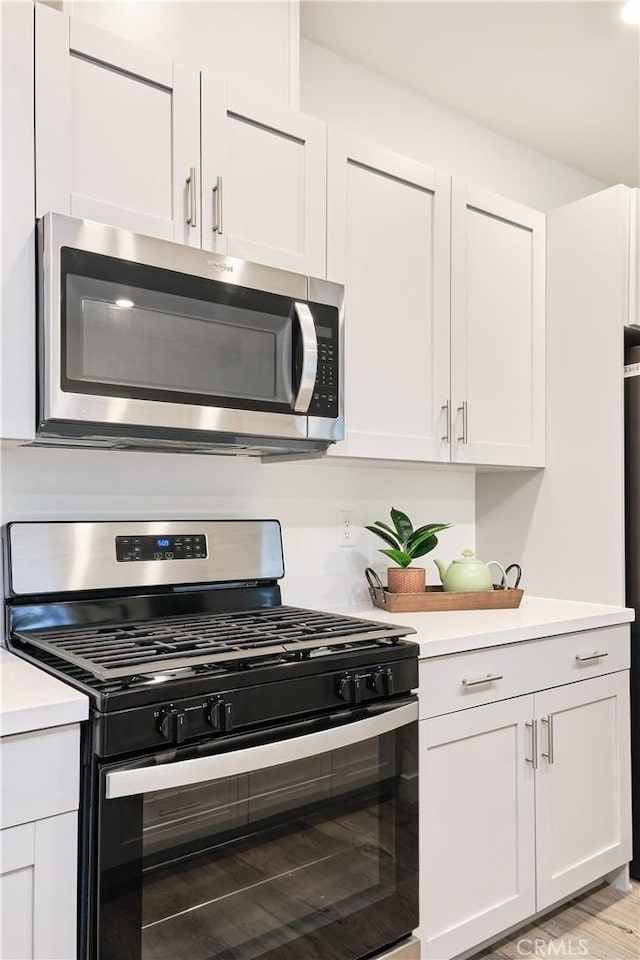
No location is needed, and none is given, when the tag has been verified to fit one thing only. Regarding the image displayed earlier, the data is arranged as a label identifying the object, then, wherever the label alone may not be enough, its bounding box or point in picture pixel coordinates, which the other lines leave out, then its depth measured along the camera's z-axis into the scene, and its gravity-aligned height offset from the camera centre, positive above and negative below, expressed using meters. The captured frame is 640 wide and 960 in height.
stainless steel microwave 1.47 +0.31
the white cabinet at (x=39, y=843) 1.15 -0.57
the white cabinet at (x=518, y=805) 1.79 -0.86
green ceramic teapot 2.38 -0.28
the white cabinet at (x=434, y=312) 2.07 +0.55
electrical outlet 2.39 -0.13
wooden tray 2.25 -0.35
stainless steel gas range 1.24 -0.50
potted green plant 2.29 -0.19
